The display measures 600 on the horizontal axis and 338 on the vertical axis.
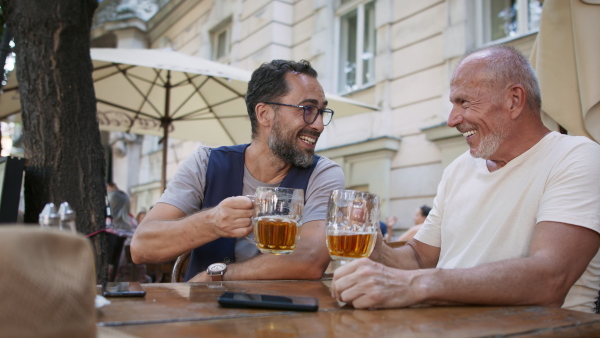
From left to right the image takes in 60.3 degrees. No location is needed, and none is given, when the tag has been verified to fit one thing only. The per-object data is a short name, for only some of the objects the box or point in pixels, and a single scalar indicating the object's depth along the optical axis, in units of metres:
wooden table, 0.92
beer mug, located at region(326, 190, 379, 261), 1.47
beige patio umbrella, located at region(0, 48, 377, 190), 5.54
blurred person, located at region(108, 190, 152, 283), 5.24
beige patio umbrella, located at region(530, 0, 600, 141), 2.21
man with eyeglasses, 1.94
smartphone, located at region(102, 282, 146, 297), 1.27
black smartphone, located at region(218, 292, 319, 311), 1.14
